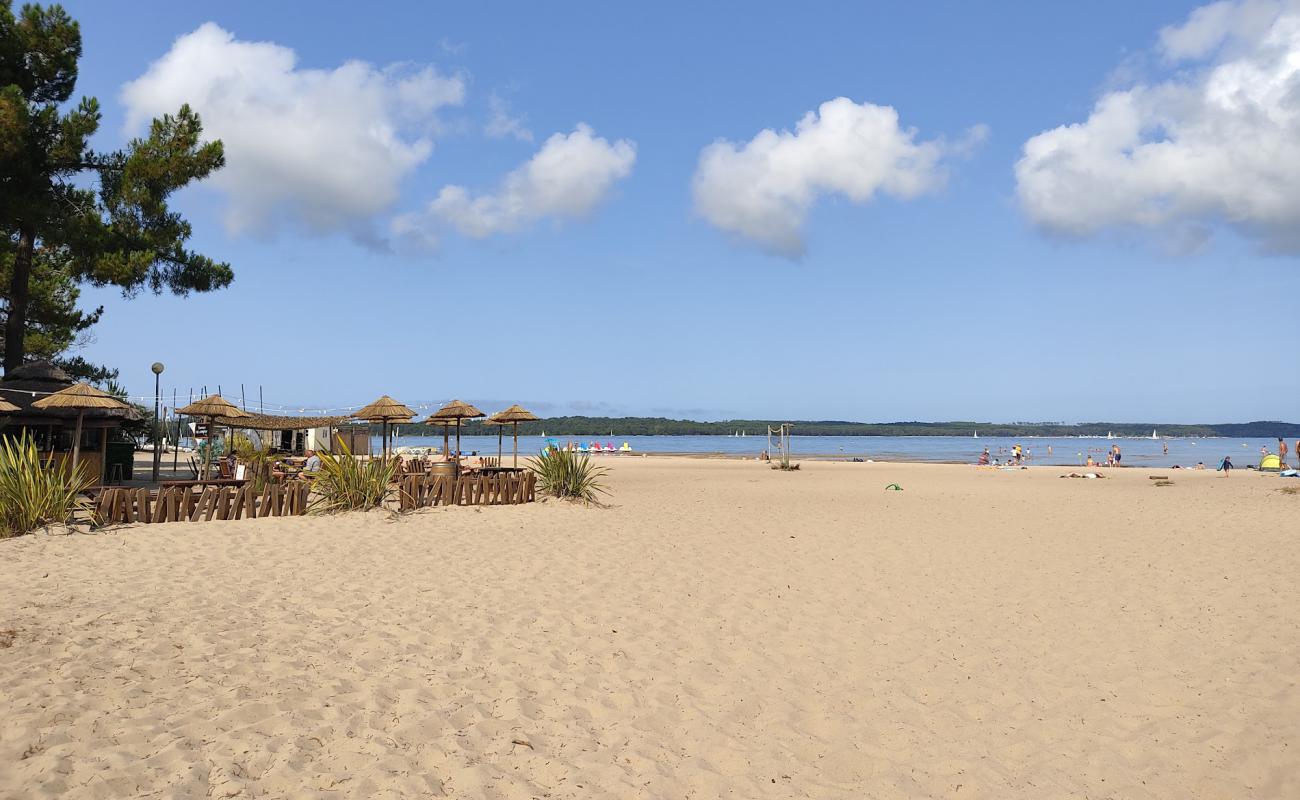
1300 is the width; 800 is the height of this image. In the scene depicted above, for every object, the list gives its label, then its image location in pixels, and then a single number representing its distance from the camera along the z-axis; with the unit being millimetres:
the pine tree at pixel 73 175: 15422
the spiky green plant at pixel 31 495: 9016
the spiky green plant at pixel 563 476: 14258
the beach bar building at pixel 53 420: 14789
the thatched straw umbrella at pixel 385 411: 18125
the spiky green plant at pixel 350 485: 11742
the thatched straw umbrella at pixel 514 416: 18484
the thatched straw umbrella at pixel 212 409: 16234
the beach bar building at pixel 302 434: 28078
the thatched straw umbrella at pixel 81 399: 11452
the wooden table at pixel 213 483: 10575
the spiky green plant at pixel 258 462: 13467
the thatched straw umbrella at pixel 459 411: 19644
